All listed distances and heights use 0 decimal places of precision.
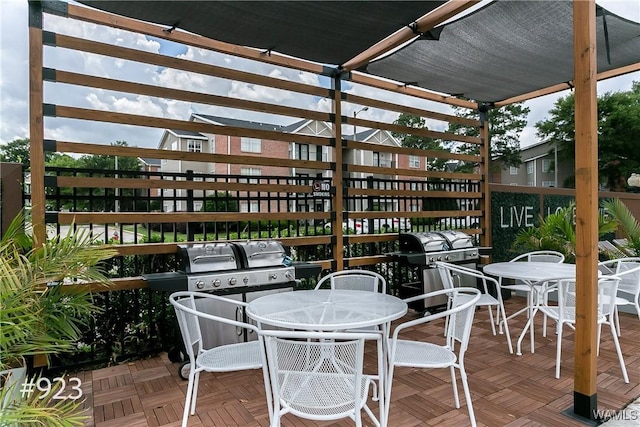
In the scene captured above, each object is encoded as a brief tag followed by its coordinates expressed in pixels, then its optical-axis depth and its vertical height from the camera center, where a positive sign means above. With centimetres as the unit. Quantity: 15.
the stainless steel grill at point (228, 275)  303 -51
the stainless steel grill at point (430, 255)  443 -53
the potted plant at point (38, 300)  139 -44
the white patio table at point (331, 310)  188 -57
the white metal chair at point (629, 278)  335 -65
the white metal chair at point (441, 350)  202 -83
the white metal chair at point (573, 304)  284 -75
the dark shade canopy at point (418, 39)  279 +157
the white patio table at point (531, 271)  323 -56
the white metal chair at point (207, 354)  211 -84
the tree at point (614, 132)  1933 +409
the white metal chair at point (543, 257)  406 -56
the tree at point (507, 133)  2316 +478
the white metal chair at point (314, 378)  158 -72
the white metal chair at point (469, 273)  334 -63
